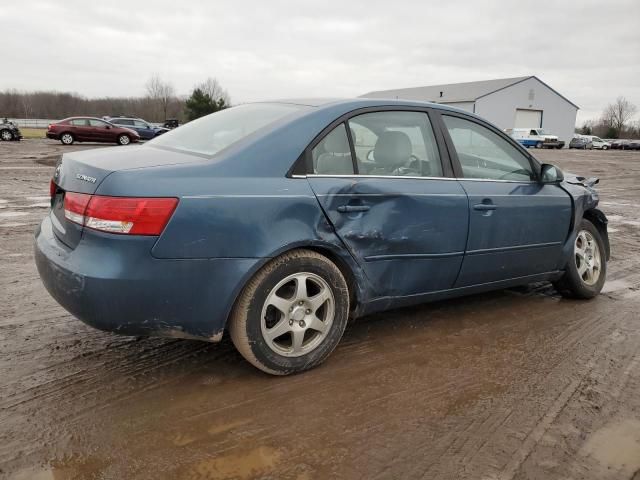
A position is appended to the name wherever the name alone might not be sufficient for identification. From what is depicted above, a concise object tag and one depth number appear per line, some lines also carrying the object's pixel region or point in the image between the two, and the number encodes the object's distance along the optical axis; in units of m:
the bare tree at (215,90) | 82.87
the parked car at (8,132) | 27.83
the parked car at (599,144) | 55.88
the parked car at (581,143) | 54.78
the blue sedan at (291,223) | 2.45
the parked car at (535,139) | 47.03
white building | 58.59
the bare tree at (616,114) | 91.06
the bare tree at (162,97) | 78.88
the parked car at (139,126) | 29.22
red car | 25.48
